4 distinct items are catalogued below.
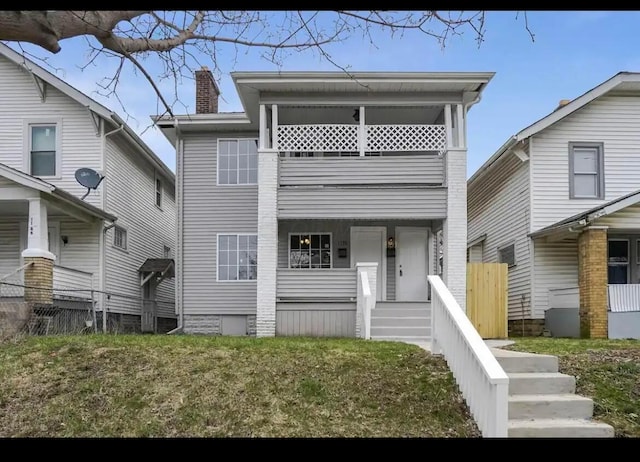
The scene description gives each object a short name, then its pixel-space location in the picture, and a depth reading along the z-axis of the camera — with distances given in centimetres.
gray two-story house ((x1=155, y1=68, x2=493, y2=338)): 1445
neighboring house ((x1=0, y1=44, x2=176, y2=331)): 1689
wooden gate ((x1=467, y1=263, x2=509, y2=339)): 1441
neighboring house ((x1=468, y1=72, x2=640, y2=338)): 1666
